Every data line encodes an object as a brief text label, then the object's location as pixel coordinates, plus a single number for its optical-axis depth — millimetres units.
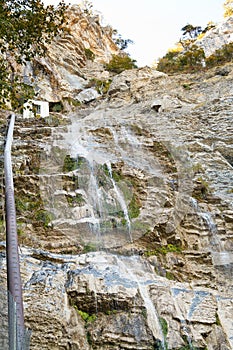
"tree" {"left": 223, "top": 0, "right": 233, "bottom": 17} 35719
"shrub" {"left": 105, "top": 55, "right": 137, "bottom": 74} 32031
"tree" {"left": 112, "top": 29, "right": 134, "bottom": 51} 42719
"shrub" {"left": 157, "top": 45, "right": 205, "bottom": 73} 25609
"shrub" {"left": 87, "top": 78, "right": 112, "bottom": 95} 26303
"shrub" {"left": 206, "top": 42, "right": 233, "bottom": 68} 24156
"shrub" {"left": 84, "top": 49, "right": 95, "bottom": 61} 33875
